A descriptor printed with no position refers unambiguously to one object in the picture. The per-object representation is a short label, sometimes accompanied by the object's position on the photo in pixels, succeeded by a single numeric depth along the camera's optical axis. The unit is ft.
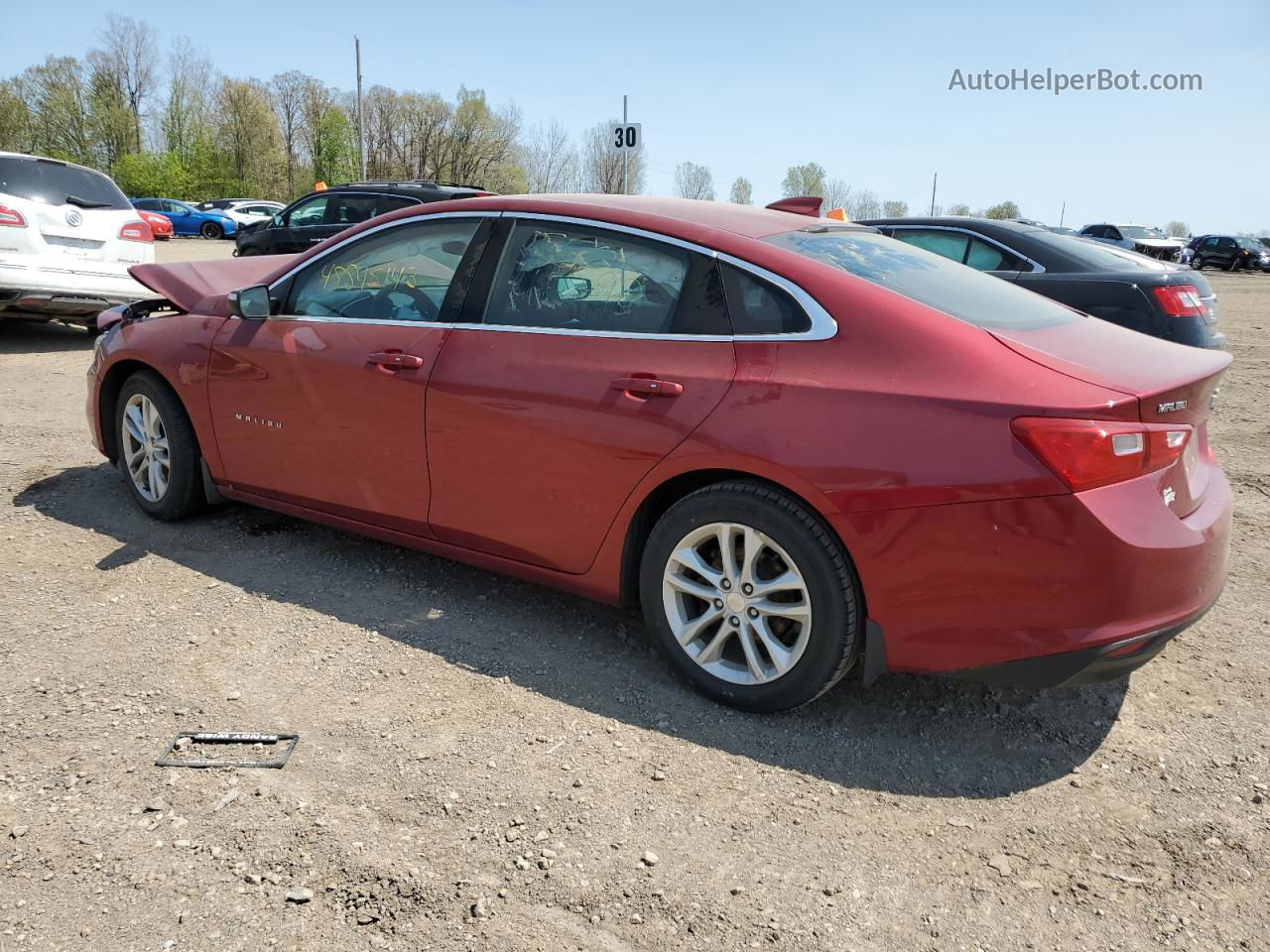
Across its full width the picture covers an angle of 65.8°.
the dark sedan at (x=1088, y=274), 22.22
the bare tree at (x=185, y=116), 217.97
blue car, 122.21
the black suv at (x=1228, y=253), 136.77
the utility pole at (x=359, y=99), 159.63
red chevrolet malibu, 8.64
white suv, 28.55
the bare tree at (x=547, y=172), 212.23
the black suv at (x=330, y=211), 45.65
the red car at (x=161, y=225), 103.81
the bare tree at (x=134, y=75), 218.79
